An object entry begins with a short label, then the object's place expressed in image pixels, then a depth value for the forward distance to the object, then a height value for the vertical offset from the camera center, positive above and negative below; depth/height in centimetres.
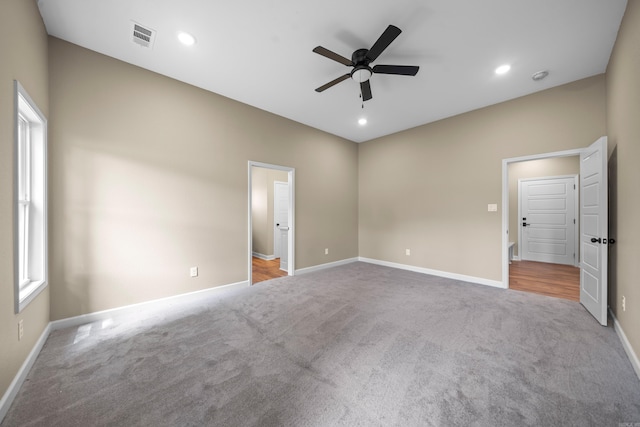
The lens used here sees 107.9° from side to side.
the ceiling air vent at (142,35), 227 +180
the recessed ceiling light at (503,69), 284 +178
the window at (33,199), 209 +12
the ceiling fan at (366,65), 208 +151
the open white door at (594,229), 246 -20
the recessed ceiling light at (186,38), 235 +180
